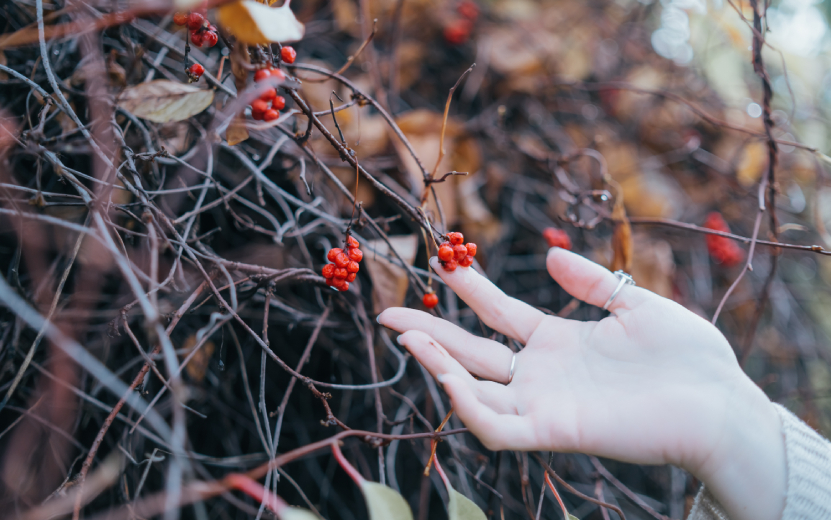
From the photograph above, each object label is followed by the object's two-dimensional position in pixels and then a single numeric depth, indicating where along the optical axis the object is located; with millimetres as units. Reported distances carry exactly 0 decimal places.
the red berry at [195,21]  378
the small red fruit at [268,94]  359
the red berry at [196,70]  399
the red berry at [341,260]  395
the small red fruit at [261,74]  356
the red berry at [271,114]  364
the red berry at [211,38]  386
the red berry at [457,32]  589
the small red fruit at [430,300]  421
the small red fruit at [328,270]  396
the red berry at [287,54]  397
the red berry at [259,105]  357
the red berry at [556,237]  481
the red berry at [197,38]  384
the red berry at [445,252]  399
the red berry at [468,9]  597
